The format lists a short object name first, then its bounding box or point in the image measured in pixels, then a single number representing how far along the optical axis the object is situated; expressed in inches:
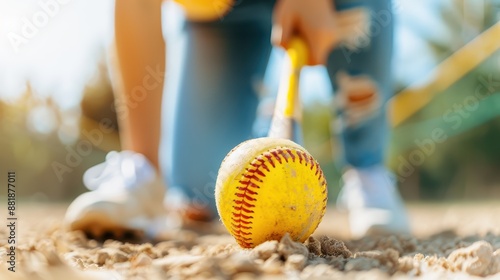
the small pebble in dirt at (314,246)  32.6
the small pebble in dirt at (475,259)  30.5
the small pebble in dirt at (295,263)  29.5
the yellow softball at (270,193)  31.9
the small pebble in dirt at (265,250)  30.2
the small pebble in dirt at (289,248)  30.4
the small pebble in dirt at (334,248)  32.5
